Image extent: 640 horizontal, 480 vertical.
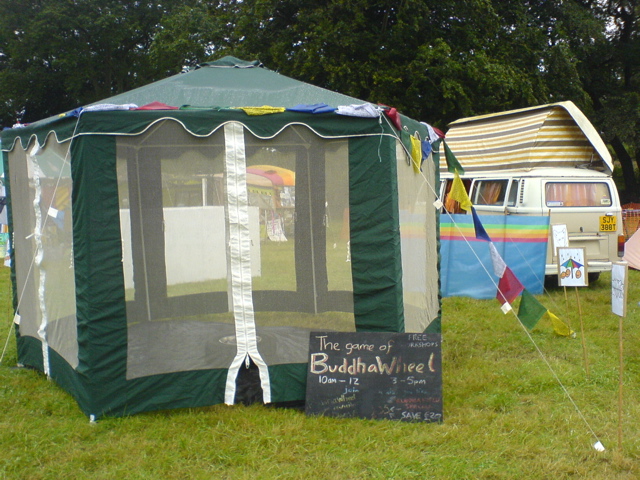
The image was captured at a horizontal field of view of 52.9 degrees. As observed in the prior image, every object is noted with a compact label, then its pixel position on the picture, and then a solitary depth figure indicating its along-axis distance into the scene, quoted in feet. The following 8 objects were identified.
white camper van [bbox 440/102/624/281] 31.30
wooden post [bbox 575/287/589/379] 18.38
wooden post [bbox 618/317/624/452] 13.26
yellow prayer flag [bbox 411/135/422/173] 17.62
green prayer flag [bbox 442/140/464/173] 20.33
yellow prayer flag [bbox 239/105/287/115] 14.96
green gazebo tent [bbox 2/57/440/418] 14.79
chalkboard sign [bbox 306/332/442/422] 15.02
